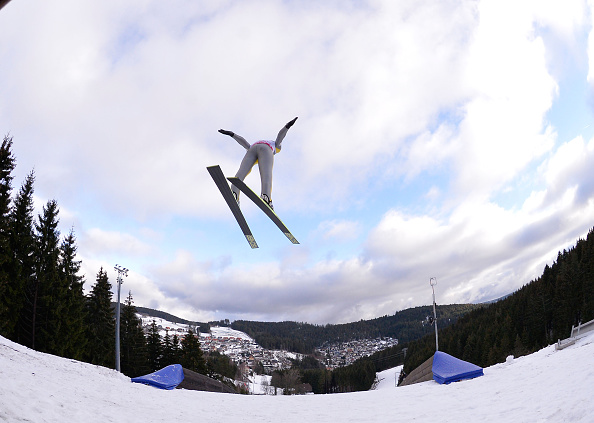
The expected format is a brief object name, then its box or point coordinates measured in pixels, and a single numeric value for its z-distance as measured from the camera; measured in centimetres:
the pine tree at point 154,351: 3856
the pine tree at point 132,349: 3522
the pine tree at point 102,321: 2948
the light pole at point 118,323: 2168
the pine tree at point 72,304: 2308
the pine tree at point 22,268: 2020
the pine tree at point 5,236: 1848
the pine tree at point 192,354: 3841
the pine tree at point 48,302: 2198
